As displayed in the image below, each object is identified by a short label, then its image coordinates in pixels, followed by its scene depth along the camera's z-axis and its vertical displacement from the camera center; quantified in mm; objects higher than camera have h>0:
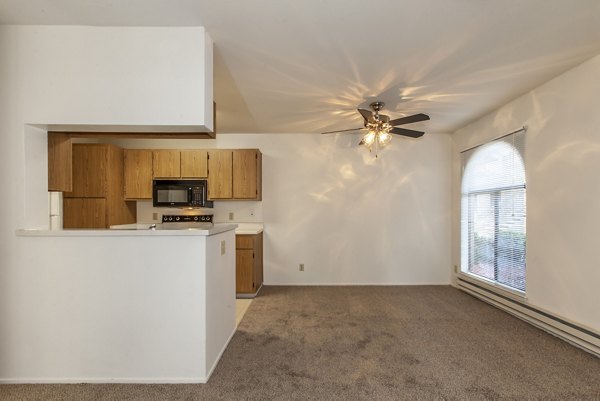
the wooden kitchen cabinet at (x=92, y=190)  4438 +100
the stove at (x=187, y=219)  5195 -327
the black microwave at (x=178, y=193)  4910 +70
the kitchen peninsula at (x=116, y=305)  2359 -746
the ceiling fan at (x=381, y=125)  3406 +780
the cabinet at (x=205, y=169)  5000 +431
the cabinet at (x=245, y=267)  4688 -944
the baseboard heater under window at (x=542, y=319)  2867 -1197
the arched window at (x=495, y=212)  3846 -155
